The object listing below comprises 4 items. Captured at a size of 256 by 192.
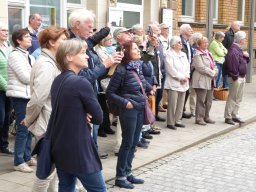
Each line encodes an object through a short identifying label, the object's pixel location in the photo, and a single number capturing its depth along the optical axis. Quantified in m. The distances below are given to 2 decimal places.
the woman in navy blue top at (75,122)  3.40
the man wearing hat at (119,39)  5.97
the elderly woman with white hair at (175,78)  8.12
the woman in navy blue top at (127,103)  5.10
